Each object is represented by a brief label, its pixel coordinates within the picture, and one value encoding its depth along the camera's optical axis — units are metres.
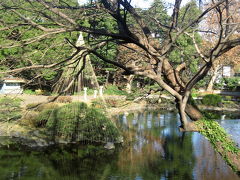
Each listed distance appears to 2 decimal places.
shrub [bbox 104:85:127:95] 26.13
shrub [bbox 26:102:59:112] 13.92
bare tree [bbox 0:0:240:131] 4.41
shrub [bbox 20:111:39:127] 13.90
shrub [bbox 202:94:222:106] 24.78
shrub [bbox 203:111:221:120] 5.85
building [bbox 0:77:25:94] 28.73
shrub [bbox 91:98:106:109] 12.88
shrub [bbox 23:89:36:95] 27.67
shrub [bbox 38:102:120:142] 12.19
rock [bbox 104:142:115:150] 11.58
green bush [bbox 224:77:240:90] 32.50
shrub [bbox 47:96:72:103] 17.62
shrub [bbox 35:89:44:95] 26.96
